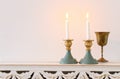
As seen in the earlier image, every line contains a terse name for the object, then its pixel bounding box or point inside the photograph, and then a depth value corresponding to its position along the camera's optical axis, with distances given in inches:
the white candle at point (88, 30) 60.2
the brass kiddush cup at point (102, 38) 62.6
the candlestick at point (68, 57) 59.6
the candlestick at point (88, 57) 59.0
